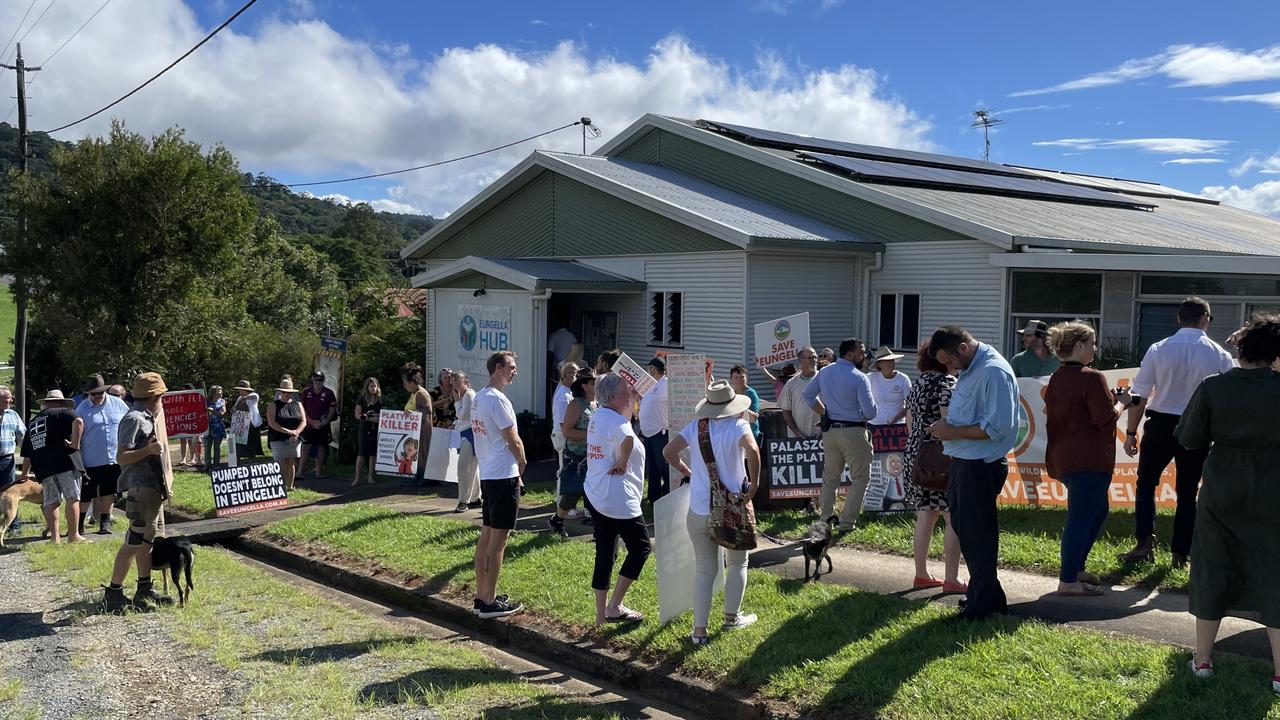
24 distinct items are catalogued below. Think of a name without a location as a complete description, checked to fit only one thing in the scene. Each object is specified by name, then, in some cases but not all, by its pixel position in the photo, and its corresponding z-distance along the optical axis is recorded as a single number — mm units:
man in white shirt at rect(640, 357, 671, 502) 10695
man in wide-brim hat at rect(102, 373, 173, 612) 8125
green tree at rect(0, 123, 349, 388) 22094
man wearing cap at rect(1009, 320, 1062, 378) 10594
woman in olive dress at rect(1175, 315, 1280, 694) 5078
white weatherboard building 14688
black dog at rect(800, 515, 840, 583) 7773
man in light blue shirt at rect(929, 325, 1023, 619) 6219
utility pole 25125
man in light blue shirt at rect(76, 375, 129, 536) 11453
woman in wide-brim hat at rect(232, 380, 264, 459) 17797
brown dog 11281
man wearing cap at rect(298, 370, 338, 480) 15867
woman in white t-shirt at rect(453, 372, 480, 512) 11656
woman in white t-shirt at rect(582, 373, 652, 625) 7051
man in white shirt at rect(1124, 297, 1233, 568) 7336
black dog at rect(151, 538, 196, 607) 8406
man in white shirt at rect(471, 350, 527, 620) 7574
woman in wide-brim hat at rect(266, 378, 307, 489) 14672
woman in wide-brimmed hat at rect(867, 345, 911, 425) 10609
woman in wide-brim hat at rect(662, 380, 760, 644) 6473
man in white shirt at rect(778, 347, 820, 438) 11055
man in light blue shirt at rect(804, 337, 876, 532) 9094
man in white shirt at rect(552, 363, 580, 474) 10594
